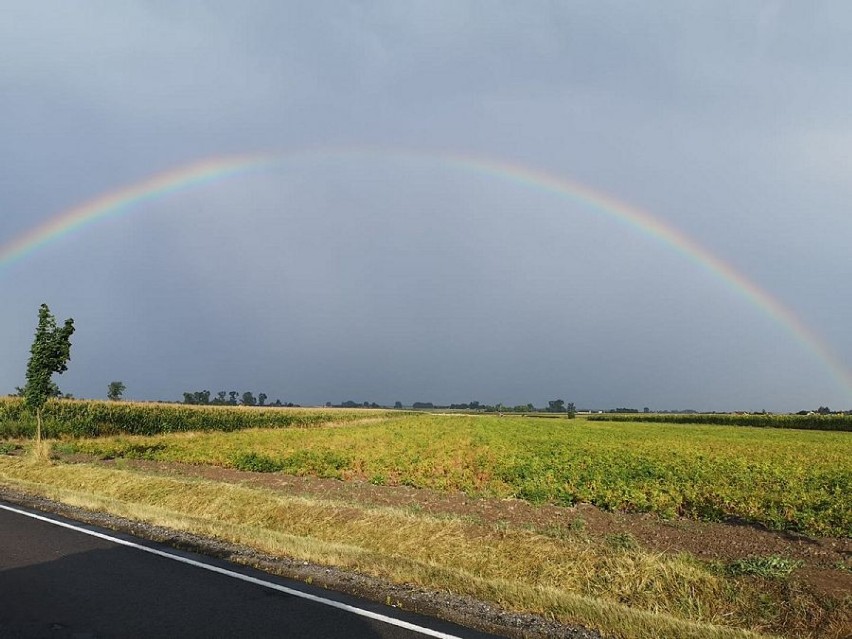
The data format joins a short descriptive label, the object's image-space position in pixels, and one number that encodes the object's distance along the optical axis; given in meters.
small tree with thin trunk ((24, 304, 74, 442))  23.67
